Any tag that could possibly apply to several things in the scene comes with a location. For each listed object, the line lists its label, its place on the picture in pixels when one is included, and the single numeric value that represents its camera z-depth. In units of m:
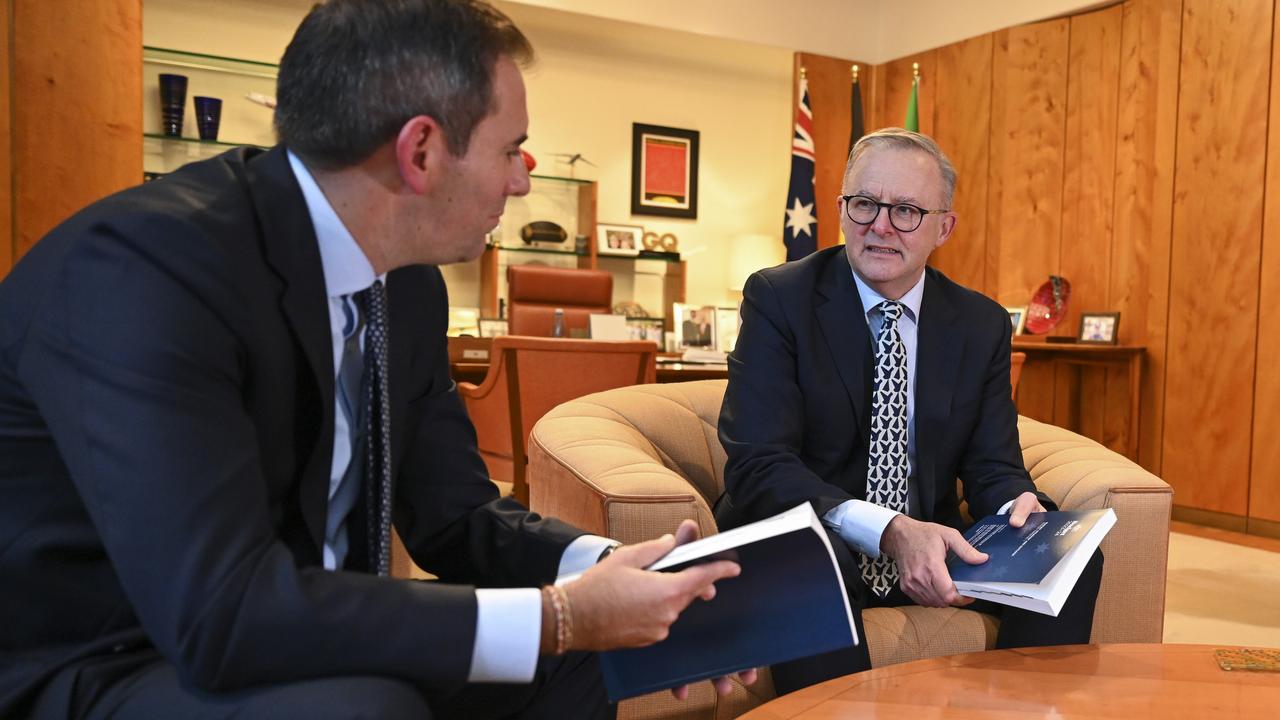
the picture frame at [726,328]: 5.09
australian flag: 6.71
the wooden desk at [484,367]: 4.10
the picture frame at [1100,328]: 5.73
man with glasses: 2.00
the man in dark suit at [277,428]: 0.90
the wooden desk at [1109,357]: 5.54
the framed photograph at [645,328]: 5.00
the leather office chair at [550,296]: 5.99
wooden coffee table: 1.24
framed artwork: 7.70
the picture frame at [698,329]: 5.06
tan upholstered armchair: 1.78
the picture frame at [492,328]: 5.72
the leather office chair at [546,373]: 3.61
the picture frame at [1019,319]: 6.23
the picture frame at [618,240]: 7.47
